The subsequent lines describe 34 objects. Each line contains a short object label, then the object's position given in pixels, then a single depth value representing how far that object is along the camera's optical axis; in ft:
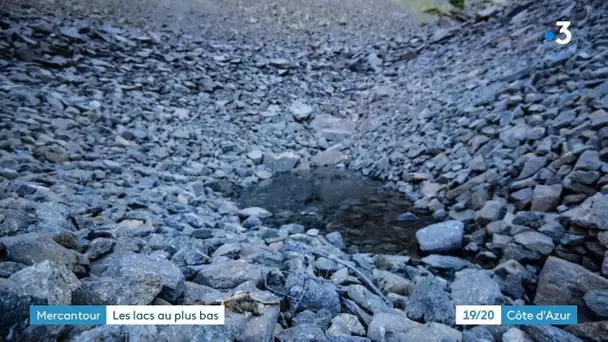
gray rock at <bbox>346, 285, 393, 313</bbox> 5.82
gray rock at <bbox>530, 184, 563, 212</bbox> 9.82
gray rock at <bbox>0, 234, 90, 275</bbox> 4.50
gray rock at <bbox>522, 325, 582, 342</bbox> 5.38
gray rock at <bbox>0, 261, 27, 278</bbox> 3.97
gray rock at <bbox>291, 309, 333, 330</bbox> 4.89
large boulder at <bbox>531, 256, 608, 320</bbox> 6.96
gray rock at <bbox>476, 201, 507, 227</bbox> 10.69
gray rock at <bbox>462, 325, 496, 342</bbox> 5.28
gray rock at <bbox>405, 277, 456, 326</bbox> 5.88
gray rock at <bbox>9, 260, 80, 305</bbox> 3.62
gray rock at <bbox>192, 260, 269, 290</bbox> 5.25
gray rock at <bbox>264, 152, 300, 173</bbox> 19.43
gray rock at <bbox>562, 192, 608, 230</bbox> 7.94
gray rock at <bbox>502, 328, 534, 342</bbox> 5.39
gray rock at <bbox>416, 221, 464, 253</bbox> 10.25
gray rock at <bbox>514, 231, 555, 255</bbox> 8.48
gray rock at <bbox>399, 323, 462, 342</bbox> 4.94
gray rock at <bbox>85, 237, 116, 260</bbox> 5.32
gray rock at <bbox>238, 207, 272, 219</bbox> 12.08
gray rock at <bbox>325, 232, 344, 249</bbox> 10.30
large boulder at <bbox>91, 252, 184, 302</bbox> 4.54
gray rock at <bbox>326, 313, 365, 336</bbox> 4.81
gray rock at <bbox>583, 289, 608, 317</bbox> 6.37
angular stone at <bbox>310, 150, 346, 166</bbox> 21.43
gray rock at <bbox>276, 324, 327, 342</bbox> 4.36
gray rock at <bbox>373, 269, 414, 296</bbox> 7.29
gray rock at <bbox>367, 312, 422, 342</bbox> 4.94
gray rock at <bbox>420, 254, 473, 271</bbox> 9.06
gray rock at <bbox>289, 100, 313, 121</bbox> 25.13
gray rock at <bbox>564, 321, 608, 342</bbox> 5.98
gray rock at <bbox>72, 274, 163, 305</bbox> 3.98
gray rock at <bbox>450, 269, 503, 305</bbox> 7.16
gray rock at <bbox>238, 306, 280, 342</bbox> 4.09
